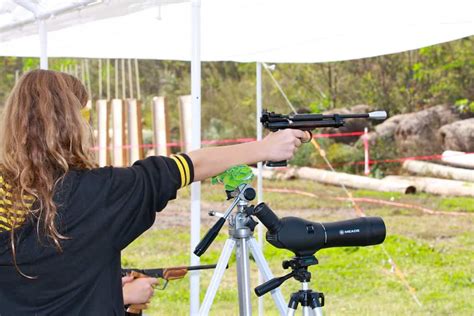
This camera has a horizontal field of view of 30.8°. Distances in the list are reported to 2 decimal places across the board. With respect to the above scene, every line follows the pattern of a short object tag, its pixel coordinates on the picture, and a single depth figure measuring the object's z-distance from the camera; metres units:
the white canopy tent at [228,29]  3.86
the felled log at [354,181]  11.02
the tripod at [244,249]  2.63
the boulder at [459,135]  10.90
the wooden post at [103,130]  11.88
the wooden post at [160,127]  11.41
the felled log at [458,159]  10.25
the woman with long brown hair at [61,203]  1.72
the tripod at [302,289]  2.16
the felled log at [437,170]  10.40
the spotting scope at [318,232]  2.10
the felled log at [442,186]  10.36
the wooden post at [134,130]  11.30
